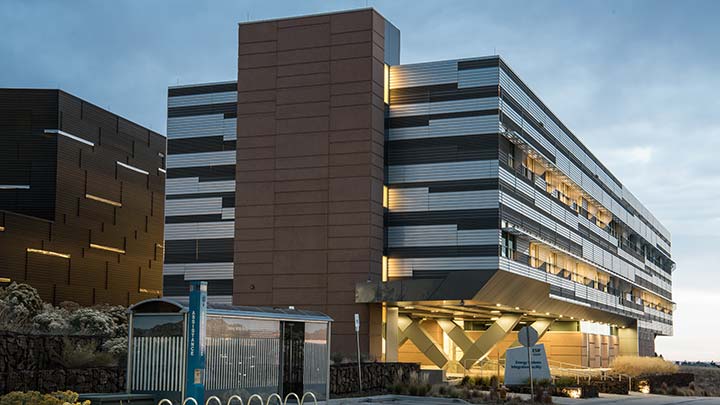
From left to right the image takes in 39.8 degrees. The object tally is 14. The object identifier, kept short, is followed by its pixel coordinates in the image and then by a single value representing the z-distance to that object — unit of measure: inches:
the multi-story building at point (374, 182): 2145.7
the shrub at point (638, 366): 2488.9
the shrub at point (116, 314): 2454.2
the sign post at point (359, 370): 1517.3
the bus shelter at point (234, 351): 1022.4
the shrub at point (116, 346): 1292.8
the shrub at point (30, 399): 766.5
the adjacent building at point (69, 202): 3154.5
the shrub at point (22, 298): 2457.4
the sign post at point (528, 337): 1368.1
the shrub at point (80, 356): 1167.0
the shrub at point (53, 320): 1971.7
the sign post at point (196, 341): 890.1
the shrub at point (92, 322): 2126.0
